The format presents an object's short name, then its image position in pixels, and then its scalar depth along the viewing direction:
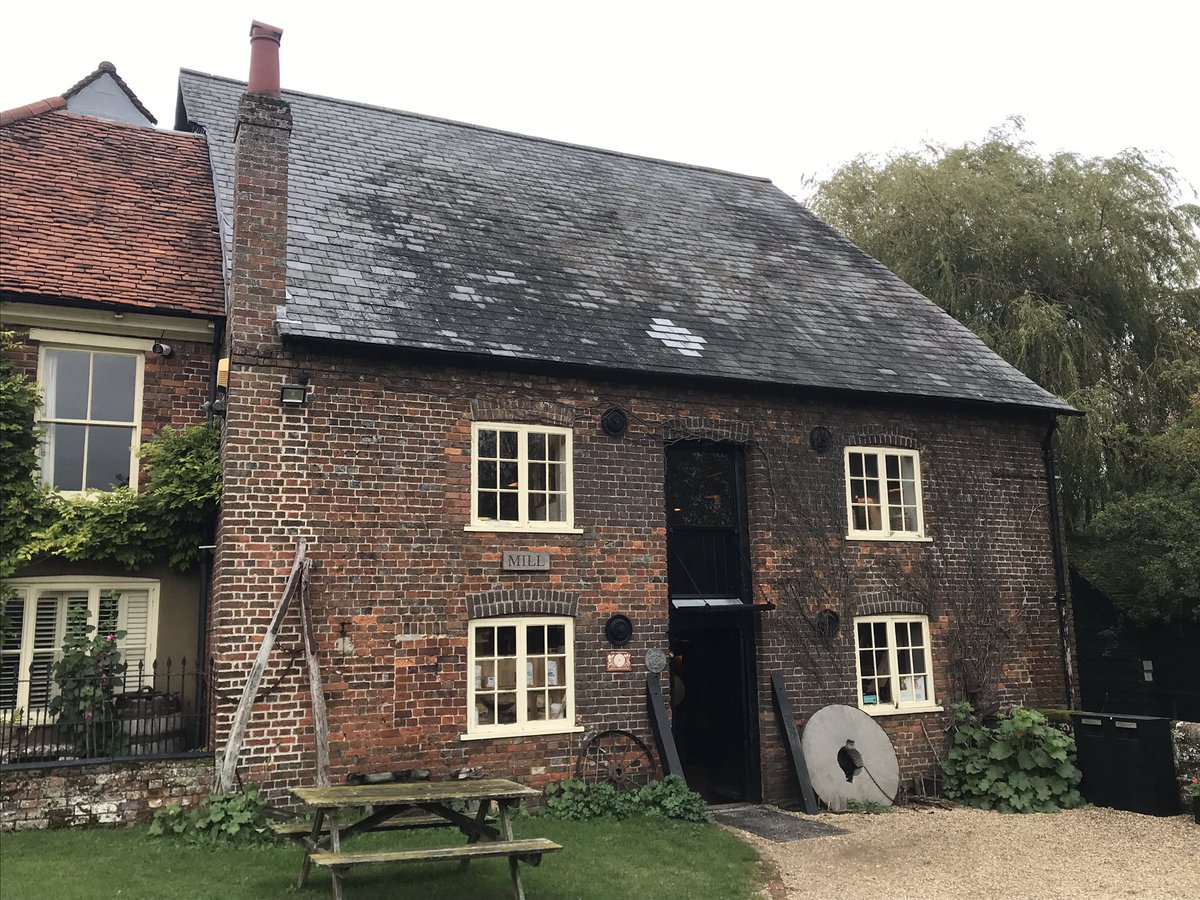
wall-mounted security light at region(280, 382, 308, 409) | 10.66
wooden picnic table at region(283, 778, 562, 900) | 6.93
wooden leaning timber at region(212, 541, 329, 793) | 9.54
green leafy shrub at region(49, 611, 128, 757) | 9.80
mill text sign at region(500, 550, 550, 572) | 11.49
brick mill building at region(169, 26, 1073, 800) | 10.72
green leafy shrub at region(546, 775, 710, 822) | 10.79
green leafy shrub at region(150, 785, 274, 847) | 9.05
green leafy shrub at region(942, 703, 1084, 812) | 12.53
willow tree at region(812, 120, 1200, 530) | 19.39
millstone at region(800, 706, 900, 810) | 12.49
